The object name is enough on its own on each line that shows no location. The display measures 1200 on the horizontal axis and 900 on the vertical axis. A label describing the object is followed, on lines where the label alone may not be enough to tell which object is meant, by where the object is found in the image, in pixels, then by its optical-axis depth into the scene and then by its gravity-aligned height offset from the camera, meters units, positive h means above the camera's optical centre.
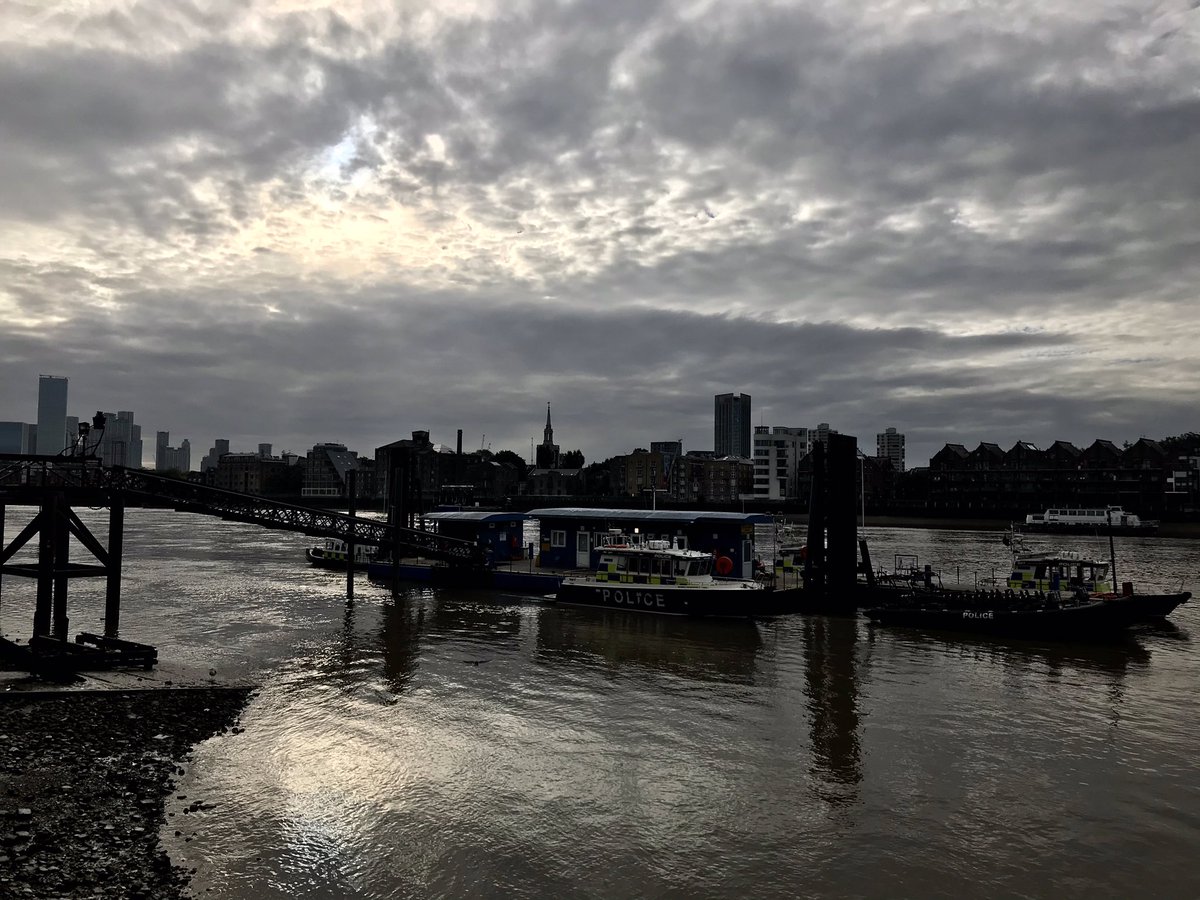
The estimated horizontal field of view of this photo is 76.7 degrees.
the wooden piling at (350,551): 45.03 -3.98
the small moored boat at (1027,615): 33.50 -5.38
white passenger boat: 114.75 -3.58
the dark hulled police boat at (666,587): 37.09 -4.80
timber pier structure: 22.39 -1.42
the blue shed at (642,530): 42.25 -2.28
